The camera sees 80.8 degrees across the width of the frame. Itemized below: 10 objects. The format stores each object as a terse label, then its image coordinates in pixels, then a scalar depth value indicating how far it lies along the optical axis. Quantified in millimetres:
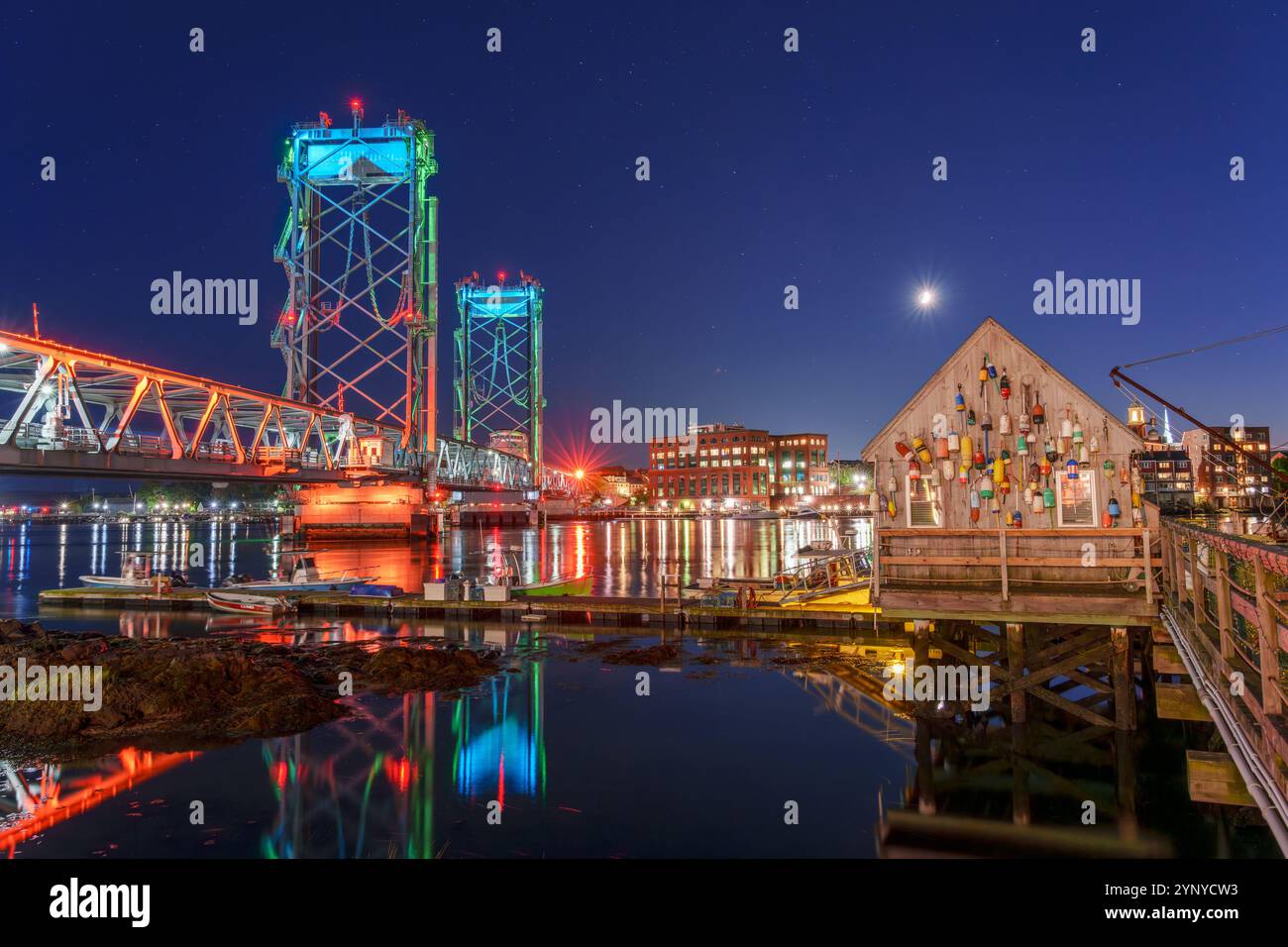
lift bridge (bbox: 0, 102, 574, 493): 57281
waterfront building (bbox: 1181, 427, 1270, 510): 21719
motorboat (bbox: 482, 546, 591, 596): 28000
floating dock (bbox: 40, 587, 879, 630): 22422
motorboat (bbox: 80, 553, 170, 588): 30781
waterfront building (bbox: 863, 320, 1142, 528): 13375
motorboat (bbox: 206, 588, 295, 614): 27984
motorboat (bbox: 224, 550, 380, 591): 29219
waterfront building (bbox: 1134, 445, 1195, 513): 66938
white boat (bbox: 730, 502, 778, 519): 182475
